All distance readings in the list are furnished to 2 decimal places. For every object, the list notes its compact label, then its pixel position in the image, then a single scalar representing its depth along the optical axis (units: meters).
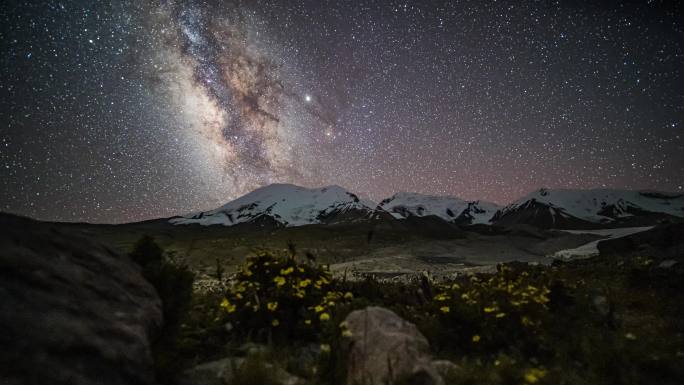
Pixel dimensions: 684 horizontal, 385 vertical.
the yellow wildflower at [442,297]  6.10
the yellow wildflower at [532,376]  3.43
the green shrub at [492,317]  5.43
